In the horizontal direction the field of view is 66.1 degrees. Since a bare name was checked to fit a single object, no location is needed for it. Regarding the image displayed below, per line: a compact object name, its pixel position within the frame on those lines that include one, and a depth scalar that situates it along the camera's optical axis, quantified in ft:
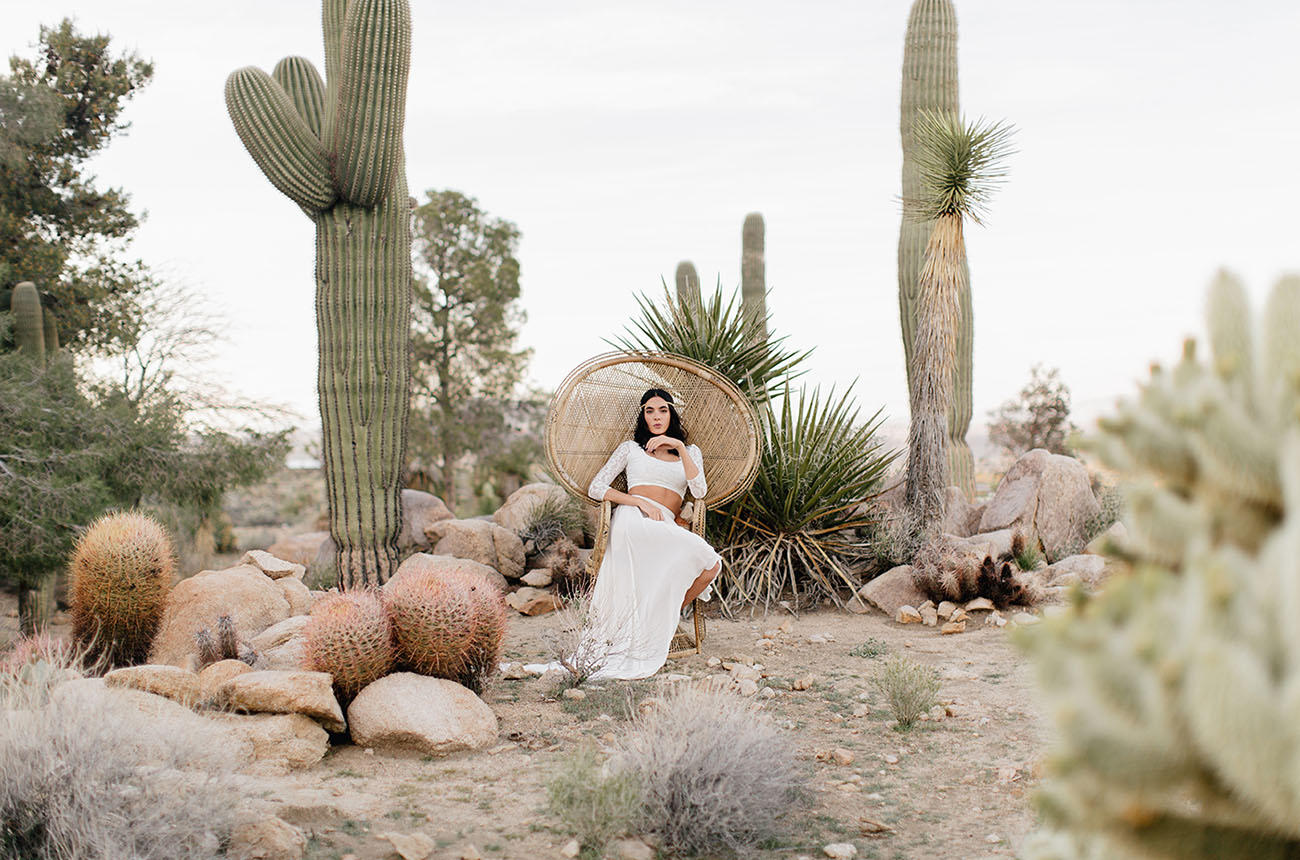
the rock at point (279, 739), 12.64
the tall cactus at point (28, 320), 33.47
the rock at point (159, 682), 13.44
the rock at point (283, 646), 16.53
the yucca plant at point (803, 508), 24.32
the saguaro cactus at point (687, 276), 40.59
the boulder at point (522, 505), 30.30
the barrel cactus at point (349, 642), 14.19
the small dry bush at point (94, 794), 9.14
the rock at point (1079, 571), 23.43
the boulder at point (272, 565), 23.54
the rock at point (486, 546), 28.02
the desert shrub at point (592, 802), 9.94
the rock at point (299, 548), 36.76
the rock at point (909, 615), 22.53
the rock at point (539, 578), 26.89
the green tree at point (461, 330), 57.77
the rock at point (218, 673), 14.07
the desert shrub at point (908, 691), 14.99
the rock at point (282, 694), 13.16
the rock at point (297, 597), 21.61
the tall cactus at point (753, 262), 37.50
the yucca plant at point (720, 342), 25.61
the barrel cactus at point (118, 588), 17.04
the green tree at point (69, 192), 37.29
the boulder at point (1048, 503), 28.37
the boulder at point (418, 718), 13.52
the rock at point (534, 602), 25.23
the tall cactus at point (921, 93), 31.71
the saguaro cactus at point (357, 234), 24.17
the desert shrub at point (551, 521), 28.71
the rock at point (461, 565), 25.53
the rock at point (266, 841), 9.70
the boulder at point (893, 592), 23.35
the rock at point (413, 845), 9.71
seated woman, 18.42
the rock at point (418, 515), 31.63
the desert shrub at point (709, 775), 10.34
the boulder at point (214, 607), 17.79
